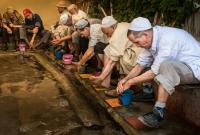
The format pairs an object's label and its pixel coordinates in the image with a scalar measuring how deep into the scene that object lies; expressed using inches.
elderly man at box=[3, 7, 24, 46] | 218.3
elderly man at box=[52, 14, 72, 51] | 174.5
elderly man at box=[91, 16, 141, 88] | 108.2
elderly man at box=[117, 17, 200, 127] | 77.2
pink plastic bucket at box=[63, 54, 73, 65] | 157.2
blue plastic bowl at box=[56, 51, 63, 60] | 173.0
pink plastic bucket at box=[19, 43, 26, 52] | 193.9
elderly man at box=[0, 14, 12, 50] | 218.8
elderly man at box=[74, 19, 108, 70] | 129.1
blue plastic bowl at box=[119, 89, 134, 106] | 95.6
